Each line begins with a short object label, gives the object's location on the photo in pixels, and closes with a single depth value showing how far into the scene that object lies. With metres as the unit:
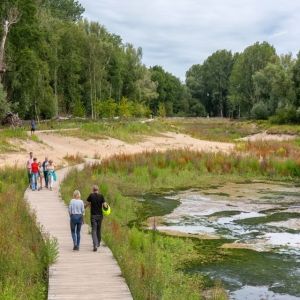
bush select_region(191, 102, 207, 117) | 151.12
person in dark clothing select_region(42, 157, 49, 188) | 26.61
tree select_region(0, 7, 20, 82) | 50.84
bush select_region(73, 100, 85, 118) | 74.75
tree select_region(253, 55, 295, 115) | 88.75
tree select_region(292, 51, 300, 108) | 82.57
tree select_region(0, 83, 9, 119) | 46.34
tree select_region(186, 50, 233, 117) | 153.50
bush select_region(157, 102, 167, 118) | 117.56
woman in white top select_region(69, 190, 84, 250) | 14.64
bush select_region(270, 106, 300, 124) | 84.25
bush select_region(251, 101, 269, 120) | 102.38
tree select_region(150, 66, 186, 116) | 144.29
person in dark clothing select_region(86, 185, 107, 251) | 14.70
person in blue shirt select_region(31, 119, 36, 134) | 48.46
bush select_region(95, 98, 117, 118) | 76.94
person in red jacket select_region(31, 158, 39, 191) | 25.93
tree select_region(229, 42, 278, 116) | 124.31
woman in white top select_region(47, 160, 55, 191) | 26.39
